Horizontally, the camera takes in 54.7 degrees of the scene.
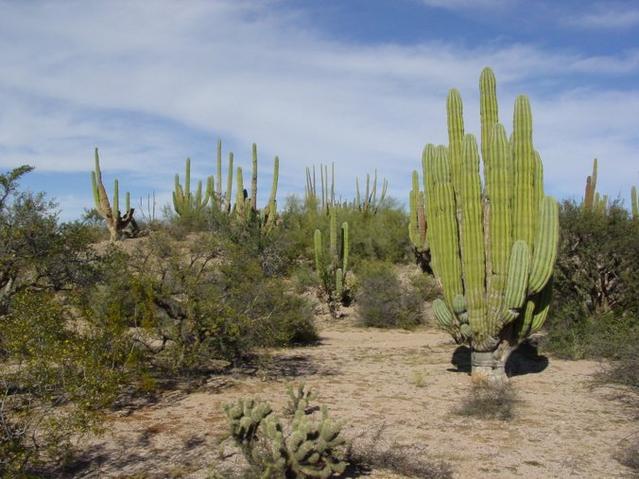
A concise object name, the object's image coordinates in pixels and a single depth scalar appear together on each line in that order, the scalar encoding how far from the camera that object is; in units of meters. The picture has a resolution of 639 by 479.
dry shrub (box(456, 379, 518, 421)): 7.59
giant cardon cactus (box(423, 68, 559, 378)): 8.98
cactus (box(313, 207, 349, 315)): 19.28
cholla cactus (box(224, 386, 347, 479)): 5.14
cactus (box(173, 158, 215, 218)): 29.23
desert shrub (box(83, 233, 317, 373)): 8.80
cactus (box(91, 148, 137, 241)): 24.91
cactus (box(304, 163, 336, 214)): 33.71
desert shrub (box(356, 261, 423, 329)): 17.08
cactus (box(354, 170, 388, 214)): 33.16
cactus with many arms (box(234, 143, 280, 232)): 23.88
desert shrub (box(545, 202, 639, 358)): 12.14
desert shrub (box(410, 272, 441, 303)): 19.27
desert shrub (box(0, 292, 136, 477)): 5.16
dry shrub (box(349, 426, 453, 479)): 5.63
